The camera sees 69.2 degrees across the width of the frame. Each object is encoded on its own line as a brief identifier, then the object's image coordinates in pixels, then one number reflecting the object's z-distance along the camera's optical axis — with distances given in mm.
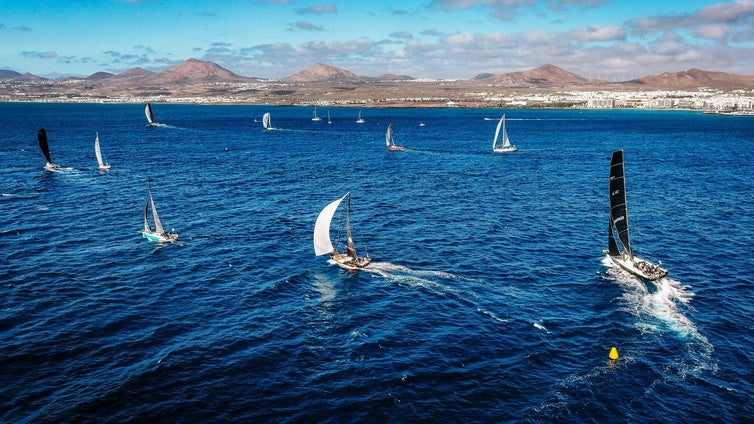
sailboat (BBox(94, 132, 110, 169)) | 144875
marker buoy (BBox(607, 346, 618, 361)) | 49750
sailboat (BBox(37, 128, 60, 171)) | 143762
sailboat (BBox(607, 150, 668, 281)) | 70375
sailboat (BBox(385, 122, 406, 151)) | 196000
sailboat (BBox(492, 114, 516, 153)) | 192625
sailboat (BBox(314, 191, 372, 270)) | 71750
